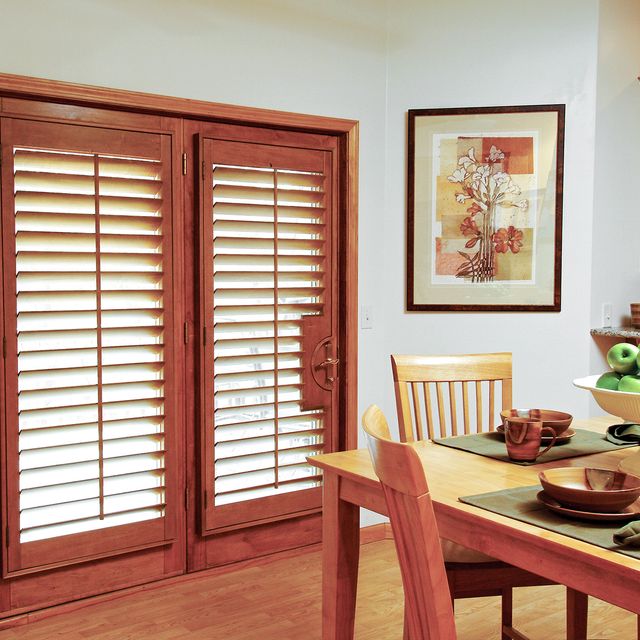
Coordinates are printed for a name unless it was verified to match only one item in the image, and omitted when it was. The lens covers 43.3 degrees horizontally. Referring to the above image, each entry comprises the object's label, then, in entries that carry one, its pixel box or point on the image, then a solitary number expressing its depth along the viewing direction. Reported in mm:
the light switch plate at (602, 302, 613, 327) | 3986
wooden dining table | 1445
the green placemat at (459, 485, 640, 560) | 1496
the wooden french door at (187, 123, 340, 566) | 3473
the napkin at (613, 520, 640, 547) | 1439
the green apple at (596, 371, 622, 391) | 1968
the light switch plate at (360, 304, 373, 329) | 3889
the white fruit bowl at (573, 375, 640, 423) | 1865
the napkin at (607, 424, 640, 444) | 2328
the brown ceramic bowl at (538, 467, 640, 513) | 1581
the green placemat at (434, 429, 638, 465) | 2170
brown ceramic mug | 2061
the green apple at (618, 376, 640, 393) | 1894
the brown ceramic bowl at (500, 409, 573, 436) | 2342
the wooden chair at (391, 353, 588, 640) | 2229
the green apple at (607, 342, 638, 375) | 1955
